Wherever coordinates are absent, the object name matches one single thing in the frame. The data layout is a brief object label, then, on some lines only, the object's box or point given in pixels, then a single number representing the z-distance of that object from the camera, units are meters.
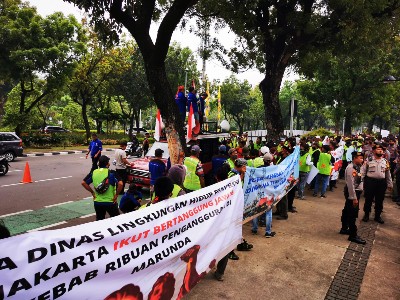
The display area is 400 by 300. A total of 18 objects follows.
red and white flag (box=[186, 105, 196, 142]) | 9.16
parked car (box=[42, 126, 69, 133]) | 41.13
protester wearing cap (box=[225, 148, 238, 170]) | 6.88
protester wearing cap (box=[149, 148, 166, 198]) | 7.11
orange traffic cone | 11.82
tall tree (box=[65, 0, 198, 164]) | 8.27
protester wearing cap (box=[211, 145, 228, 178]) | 7.81
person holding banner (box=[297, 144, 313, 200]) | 10.24
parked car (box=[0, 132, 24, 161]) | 17.25
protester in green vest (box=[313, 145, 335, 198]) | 10.82
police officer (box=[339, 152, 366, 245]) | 6.75
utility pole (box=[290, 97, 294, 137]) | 15.22
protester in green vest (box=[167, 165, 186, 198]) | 5.13
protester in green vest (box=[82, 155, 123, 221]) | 5.27
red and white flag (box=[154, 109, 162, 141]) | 9.22
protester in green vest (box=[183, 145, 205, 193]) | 6.58
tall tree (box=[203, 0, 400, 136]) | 12.73
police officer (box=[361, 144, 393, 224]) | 8.05
